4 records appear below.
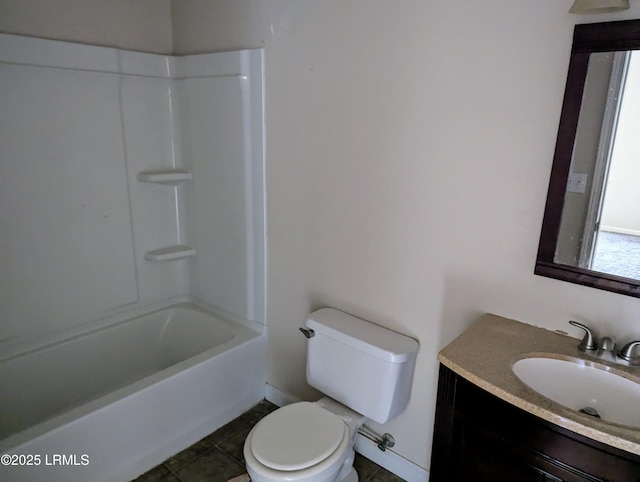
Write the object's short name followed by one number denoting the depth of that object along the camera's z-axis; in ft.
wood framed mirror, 4.04
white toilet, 4.91
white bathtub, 5.47
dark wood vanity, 3.37
